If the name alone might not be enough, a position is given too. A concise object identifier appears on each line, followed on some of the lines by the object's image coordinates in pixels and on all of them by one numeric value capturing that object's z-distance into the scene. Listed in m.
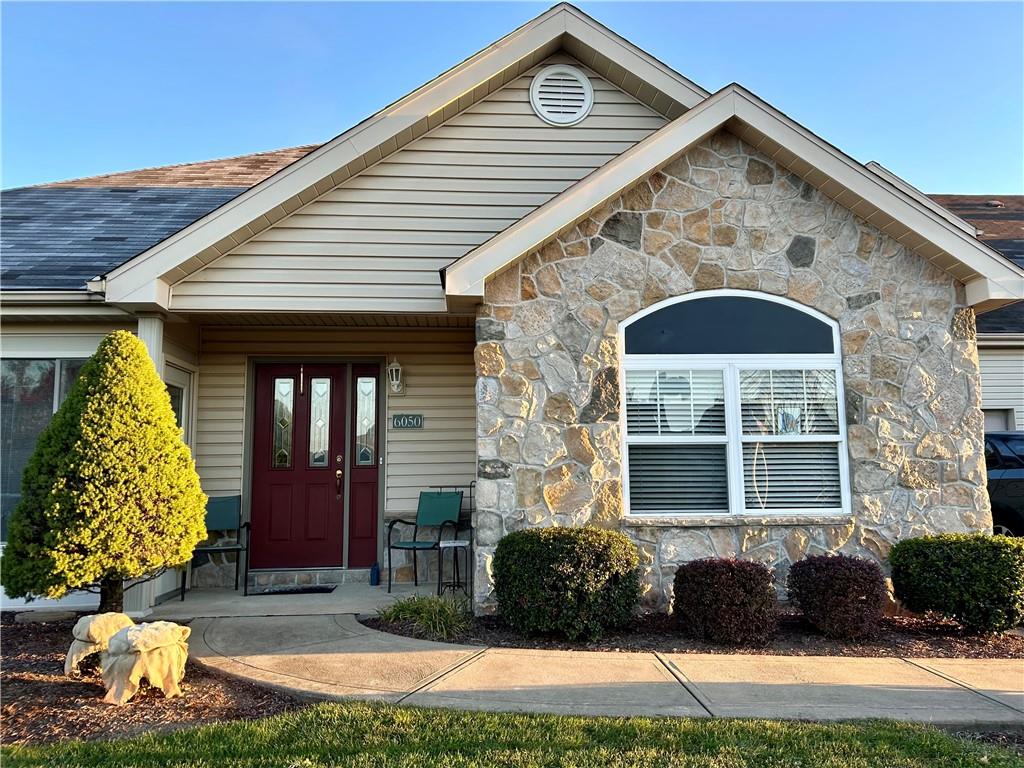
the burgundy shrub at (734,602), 5.02
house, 5.77
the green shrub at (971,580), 5.14
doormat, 7.02
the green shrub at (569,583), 4.99
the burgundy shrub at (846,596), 5.05
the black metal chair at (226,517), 7.14
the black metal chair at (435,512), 7.33
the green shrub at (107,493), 4.77
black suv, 8.21
